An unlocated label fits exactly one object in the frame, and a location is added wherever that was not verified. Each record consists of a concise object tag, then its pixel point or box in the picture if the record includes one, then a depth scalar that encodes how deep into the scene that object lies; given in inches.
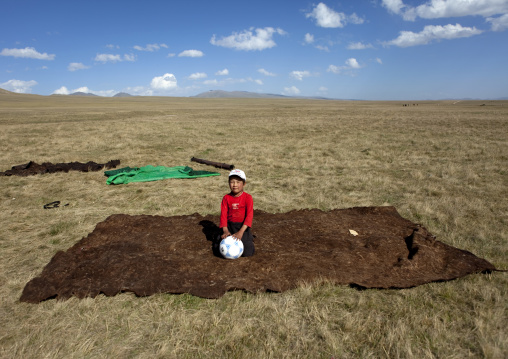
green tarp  412.8
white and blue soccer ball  196.7
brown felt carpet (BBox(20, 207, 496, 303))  177.0
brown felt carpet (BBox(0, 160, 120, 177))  445.1
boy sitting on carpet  198.8
